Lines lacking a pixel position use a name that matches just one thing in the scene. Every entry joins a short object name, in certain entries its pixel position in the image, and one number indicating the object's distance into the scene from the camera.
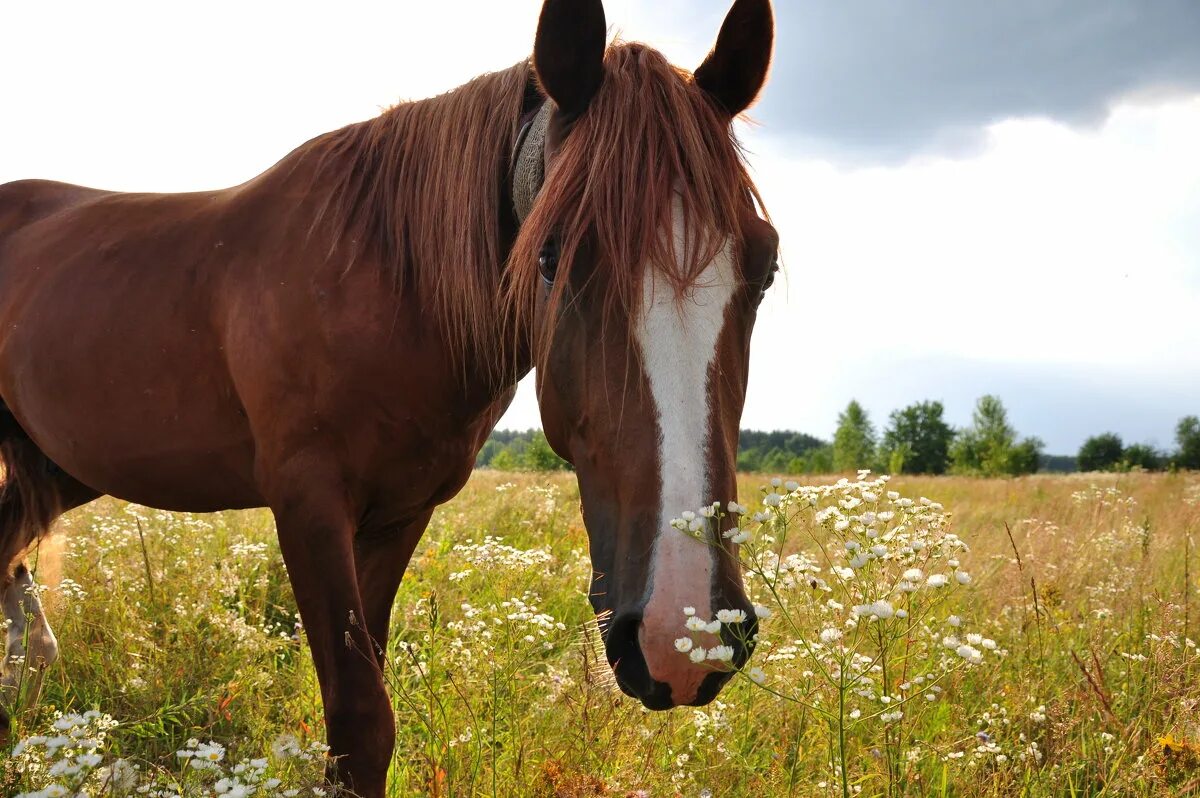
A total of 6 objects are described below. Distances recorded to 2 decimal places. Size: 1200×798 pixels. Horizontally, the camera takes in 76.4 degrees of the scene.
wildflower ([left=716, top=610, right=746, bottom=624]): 1.28
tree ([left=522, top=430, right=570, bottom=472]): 35.59
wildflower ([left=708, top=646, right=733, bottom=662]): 1.22
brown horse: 1.55
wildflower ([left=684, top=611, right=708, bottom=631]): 1.25
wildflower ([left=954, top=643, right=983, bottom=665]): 1.38
